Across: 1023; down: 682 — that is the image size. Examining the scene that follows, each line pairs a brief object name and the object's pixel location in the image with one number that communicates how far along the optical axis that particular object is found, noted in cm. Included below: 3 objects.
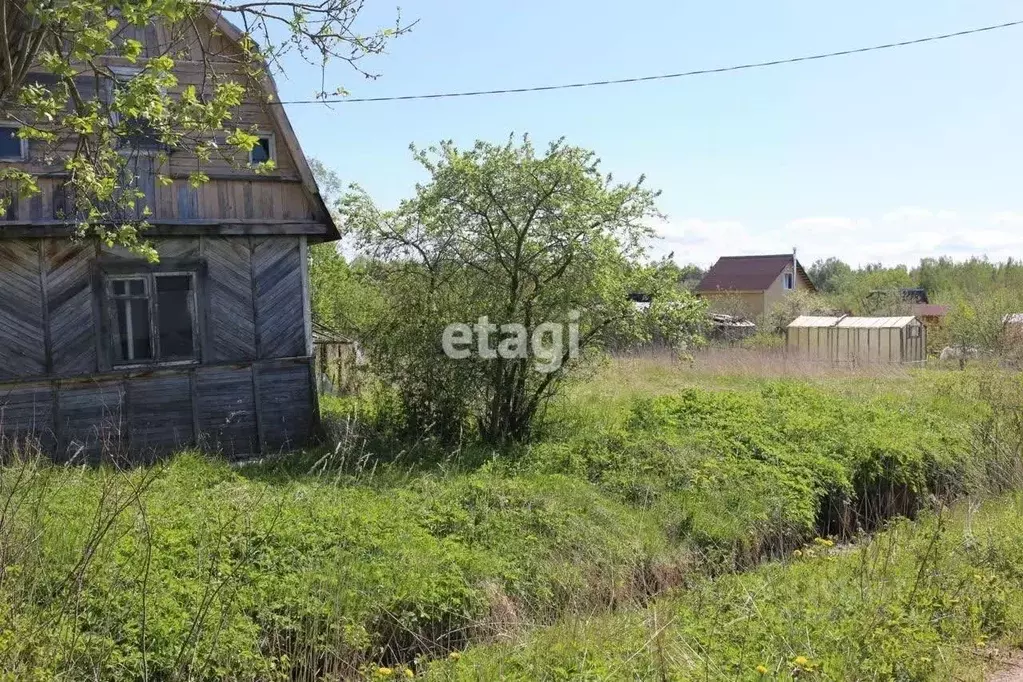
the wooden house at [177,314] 1025
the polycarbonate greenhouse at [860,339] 2502
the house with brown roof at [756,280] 4384
